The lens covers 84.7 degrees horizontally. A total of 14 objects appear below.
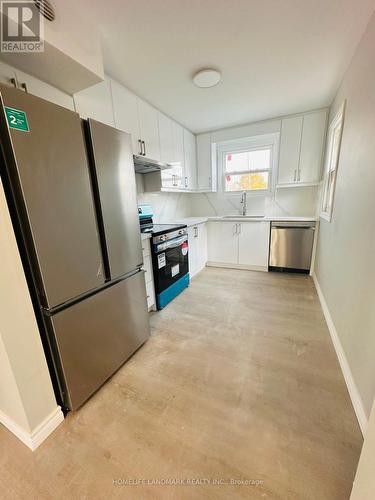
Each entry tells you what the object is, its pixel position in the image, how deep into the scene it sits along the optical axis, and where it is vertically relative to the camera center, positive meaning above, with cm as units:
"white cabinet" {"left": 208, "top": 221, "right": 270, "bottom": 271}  342 -80
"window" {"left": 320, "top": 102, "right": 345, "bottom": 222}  221 +37
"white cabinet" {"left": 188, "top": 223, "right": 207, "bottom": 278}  322 -81
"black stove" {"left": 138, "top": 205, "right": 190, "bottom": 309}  228 -67
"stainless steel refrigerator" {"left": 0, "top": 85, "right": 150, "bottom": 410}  96 -15
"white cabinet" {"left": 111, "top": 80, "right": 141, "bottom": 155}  209 +94
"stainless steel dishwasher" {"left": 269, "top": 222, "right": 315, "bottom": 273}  314 -79
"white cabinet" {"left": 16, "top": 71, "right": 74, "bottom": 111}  134 +79
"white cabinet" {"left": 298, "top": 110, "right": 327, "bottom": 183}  302 +70
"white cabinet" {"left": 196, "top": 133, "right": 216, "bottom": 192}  381 +62
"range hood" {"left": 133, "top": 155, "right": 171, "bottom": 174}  221 +41
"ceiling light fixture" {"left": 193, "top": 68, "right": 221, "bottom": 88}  200 +118
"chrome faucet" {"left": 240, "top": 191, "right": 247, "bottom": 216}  383 -13
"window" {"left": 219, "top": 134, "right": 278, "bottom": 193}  358 +59
